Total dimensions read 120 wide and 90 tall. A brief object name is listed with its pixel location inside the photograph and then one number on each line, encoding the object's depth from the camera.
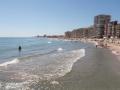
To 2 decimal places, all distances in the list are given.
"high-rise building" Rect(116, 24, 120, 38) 61.55
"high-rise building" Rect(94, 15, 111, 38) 77.99
